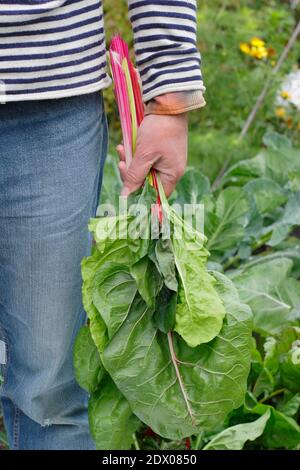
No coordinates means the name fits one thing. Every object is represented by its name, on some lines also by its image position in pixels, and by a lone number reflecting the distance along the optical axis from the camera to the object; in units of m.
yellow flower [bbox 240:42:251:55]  4.27
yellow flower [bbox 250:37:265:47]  4.25
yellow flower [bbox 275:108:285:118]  4.43
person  1.55
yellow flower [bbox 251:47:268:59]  4.25
